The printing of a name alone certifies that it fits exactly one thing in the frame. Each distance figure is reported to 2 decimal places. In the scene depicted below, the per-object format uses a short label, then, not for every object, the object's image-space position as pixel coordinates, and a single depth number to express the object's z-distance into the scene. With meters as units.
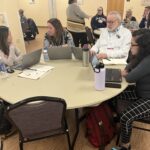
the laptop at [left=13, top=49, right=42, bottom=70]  2.09
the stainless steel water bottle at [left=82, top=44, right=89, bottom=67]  2.10
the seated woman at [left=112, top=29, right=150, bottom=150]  1.66
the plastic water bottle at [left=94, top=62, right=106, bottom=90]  1.58
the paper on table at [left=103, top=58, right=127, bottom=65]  2.19
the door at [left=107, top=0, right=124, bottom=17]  6.90
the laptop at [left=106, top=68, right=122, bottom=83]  1.76
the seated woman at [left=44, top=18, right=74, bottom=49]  2.65
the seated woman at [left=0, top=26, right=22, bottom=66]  2.36
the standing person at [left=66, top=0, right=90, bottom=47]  4.26
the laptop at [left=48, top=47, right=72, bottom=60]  2.35
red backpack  1.94
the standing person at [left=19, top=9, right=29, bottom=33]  6.15
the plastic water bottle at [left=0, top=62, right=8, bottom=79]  2.01
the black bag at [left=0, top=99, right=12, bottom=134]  1.98
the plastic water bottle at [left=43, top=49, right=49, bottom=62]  2.38
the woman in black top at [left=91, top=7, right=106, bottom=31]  4.96
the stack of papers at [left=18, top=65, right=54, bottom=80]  1.99
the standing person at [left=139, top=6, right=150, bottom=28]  4.58
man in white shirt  2.51
